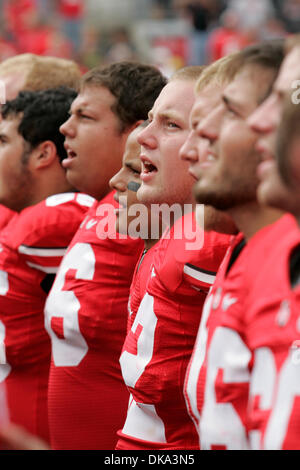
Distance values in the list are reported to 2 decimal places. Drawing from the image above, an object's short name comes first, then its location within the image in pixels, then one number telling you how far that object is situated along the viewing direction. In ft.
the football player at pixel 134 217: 17.52
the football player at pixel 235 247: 11.63
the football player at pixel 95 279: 19.48
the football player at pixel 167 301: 15.64
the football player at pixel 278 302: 10.21
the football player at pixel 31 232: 21.84
